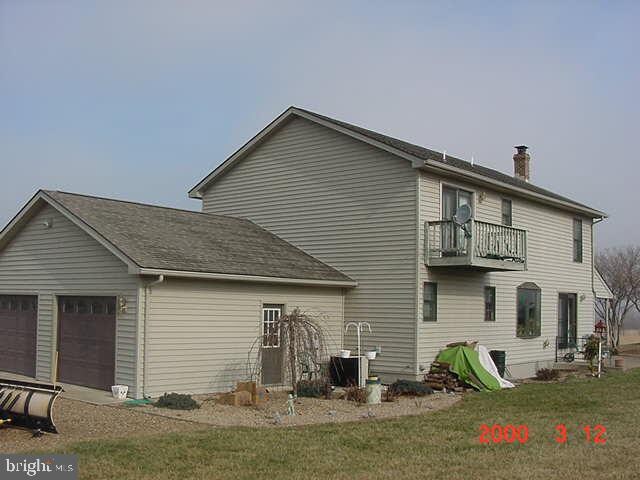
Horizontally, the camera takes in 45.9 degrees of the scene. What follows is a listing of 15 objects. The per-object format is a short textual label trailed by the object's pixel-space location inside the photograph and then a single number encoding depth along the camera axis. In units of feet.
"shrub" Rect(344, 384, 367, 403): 50.70
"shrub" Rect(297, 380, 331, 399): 52.70
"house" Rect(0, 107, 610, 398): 50.72
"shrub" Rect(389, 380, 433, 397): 54.60
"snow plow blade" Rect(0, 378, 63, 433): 34.88
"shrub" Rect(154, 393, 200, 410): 44.78
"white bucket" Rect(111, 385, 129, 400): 47.93
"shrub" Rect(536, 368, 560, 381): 67.97
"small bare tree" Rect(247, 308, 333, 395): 53.01
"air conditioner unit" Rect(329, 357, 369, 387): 58.80
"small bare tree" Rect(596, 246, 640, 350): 136.67
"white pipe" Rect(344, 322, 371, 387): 58.02
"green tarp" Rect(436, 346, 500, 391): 58.08
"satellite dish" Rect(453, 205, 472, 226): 58.08
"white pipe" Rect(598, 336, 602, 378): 68.99
